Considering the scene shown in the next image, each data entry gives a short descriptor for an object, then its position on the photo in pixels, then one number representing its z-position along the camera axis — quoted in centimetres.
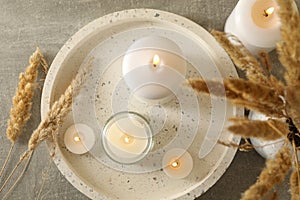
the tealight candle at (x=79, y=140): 71
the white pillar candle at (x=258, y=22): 68
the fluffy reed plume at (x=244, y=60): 51
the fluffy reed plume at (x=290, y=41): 42
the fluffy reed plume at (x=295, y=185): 46
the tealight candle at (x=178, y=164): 71
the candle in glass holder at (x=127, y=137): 70
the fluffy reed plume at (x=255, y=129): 40
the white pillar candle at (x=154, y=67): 66
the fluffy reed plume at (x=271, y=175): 43
